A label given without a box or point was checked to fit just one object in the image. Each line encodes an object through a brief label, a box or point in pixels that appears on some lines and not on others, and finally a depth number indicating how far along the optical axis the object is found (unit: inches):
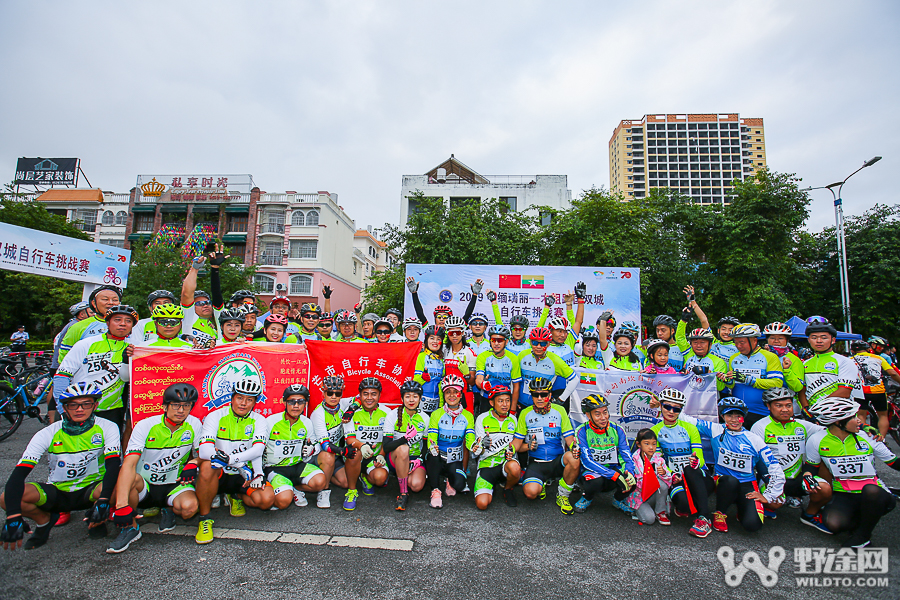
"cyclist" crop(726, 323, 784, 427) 224.2
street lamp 677.3
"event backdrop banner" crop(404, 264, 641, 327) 461.4
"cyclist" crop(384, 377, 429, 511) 207.4
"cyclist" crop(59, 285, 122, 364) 228.8
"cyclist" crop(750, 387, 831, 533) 189.2
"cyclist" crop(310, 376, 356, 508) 206.7
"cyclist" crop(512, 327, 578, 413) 242.4
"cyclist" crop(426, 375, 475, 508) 212.7
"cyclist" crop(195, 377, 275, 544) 174.6
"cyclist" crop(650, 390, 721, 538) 177.8
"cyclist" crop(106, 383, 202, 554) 167.2
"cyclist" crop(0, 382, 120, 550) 151.7
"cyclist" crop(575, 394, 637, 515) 197.3
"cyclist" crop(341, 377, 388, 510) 213.2
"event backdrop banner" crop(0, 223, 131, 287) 342.3
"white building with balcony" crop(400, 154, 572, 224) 1327.5
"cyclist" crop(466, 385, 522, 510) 205.8
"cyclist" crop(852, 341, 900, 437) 260.5
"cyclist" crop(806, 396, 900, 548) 163.0
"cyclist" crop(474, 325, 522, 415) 248.0
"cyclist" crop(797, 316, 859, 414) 215.3
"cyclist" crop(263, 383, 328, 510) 196.2
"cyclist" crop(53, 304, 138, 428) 189.3
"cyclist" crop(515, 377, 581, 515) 207.9
